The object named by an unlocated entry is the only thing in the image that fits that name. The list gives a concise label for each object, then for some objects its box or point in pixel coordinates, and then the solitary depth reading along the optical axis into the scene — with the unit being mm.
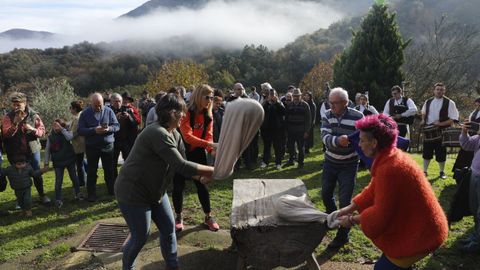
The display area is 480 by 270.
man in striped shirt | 4797
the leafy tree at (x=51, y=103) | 23734
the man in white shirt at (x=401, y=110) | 8941
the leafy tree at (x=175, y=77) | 38125
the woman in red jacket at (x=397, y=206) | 2781
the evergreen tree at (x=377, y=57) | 18344
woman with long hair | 5117
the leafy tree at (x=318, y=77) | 38153
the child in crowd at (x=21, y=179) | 6672
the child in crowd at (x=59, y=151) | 7211
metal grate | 5312
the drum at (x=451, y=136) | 7625
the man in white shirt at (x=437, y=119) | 8164
